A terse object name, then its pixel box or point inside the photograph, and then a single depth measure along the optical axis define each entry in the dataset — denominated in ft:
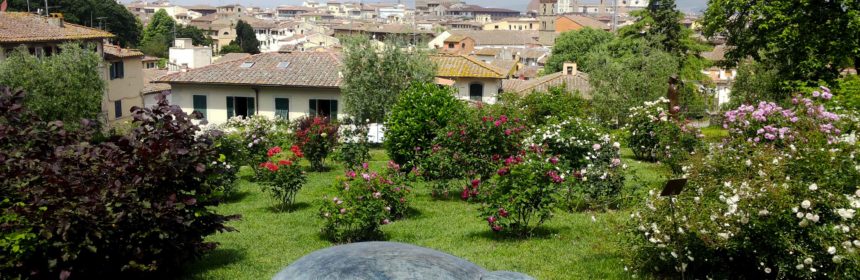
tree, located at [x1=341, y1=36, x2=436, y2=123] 90.33
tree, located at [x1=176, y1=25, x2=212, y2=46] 345.27
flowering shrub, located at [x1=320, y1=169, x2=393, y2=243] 32.24
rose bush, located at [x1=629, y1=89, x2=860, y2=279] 20.68
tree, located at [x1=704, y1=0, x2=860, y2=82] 68.49
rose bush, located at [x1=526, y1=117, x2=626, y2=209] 37.52
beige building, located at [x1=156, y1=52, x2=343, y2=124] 99.91
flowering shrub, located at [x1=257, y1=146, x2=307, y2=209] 41.06
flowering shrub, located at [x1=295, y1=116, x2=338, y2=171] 59.82
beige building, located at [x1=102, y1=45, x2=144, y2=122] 136.77
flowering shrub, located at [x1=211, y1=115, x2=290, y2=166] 52.26
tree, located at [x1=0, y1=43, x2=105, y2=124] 94.73
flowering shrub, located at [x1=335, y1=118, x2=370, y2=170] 57.88
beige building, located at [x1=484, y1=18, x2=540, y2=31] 606.55
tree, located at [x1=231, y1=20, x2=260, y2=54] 371.97
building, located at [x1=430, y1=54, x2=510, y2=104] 123.65
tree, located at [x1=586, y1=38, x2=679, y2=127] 76.43
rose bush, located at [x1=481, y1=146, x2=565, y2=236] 31.24
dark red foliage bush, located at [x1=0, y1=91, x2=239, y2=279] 22.03
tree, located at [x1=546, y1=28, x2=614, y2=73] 211.20
